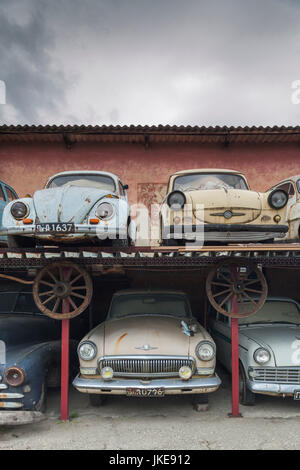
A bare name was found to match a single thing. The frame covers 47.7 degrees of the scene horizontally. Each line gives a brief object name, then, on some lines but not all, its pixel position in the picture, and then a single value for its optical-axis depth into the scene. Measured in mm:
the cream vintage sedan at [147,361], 4297
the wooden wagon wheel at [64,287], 4789
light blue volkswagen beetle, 4395
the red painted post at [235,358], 4734
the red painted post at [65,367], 4625
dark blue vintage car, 4203
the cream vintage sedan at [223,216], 4820
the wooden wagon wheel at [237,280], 4855
